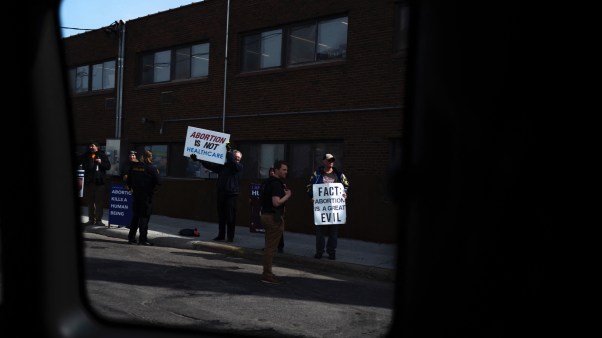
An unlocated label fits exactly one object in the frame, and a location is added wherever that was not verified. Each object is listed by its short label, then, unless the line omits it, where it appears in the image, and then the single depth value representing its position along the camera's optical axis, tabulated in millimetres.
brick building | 12438
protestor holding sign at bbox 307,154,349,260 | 9734
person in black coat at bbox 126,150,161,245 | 10953
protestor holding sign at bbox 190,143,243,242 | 11312
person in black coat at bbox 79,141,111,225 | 13094
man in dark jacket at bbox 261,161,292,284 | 7719
